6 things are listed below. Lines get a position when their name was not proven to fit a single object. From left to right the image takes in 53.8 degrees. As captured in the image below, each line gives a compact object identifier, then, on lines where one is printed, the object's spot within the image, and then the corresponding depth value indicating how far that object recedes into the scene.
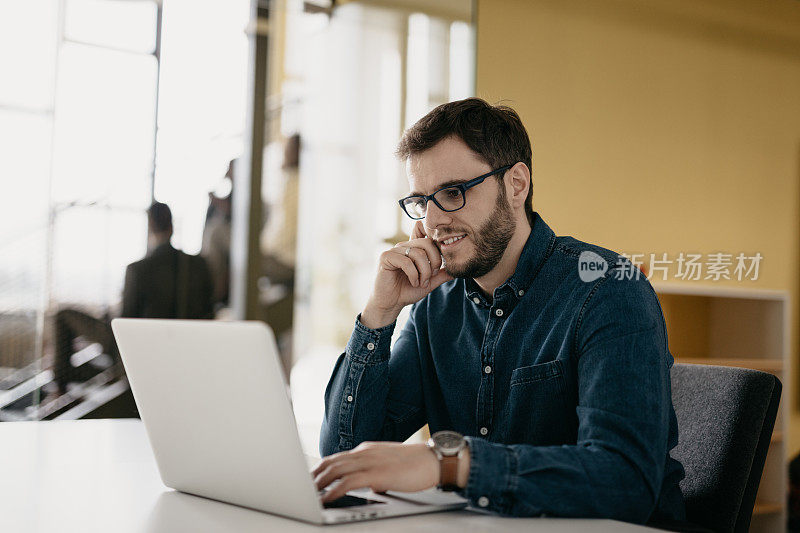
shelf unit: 3.57
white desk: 0.87
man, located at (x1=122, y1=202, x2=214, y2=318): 3.84
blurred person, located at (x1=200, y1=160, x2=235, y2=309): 4.03
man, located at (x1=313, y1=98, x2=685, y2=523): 0.96
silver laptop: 0.84
